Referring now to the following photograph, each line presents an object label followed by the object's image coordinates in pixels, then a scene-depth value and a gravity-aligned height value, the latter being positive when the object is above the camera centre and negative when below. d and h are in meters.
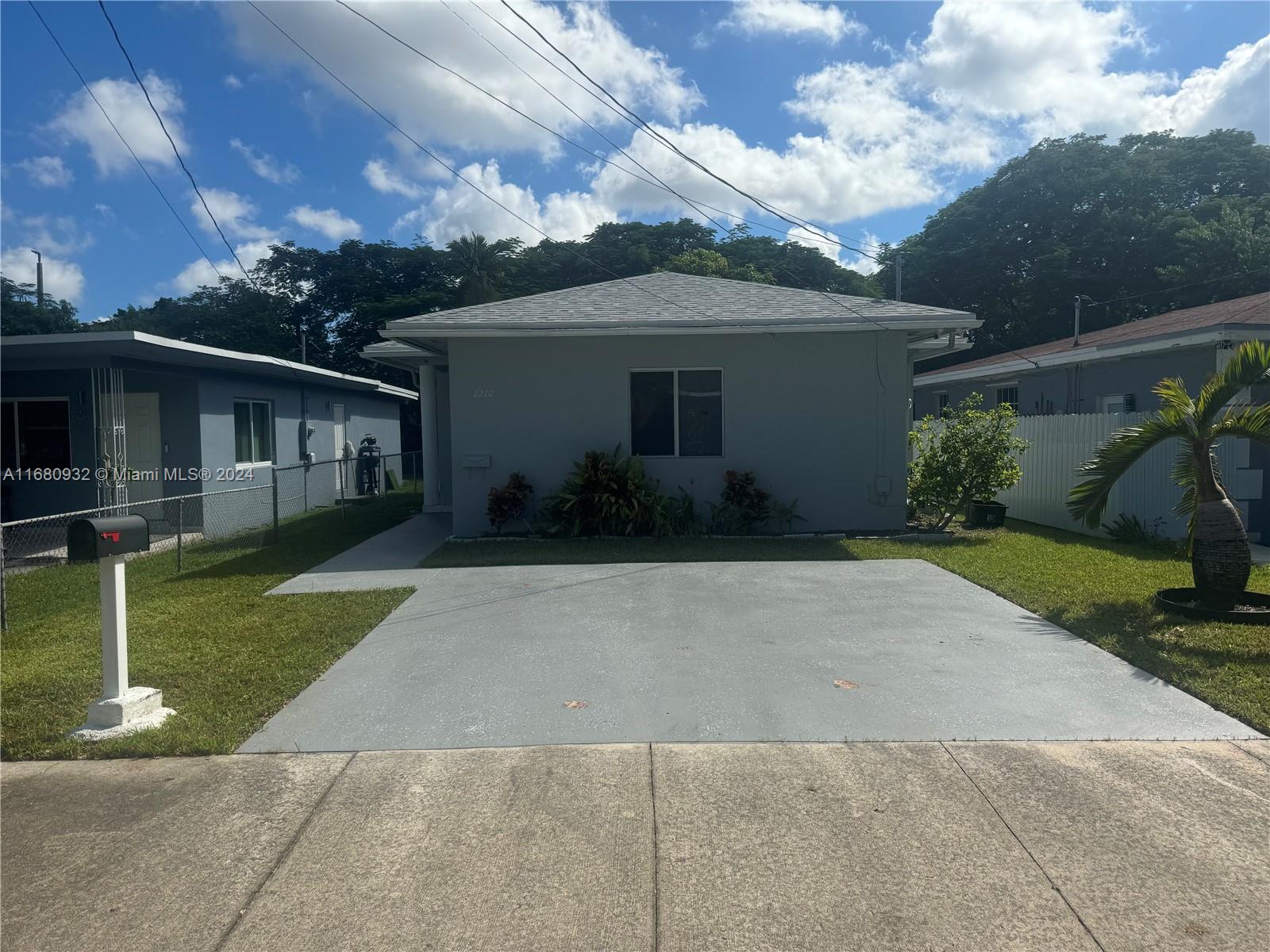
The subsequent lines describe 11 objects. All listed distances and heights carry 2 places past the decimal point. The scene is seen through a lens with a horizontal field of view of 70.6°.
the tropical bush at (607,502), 11.20 -0.65
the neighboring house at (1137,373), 11.09 +1.21
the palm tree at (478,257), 33.47 +7.60
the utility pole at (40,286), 38.69 +7.67
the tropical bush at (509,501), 11.51 -0.62
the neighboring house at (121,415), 12.26 +0.69
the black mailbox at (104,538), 4.66 -0.41
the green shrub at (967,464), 11.95 -0.27
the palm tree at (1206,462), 6.88 -0.17
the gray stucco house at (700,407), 11.65 +0.56
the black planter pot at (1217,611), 6.76 -1.31
